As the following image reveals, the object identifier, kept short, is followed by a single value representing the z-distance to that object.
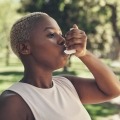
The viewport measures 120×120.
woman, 1.96
